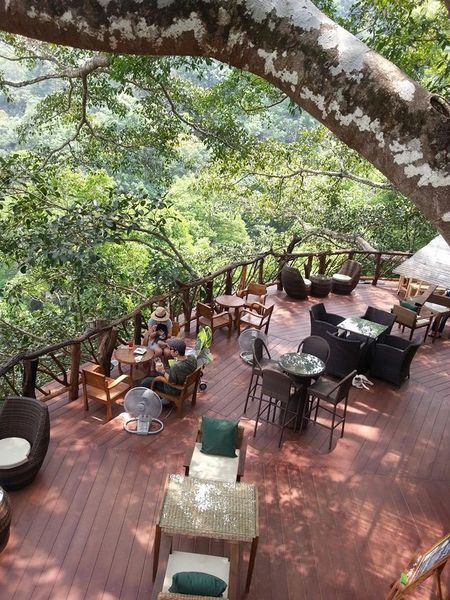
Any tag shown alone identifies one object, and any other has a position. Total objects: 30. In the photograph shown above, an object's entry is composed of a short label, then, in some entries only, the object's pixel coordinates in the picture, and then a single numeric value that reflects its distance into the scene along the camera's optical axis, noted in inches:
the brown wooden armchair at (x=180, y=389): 212.9
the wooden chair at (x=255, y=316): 307.2
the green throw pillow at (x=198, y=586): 107.2
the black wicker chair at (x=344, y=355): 255.4
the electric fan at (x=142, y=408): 200.1
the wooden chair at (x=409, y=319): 315.6
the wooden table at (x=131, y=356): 229.6
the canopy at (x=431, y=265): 290.2
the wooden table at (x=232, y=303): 301.3
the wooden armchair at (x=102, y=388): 205.3
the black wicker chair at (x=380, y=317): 294.7
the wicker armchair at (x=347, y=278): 412.5
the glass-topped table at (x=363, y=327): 266.5
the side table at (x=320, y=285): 402.0
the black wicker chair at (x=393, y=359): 258.2
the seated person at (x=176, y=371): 212.4
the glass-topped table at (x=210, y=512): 130.9
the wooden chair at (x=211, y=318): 295.3
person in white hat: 234.5
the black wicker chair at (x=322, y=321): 276.5
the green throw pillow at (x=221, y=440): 171.0
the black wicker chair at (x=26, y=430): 163.3
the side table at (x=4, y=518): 139.9
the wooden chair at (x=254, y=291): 337.4
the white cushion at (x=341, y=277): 411.9
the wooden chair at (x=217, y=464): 161.9
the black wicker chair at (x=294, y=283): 385.7
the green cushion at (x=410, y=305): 338.6
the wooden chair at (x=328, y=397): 208.1
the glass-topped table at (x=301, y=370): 209.0
